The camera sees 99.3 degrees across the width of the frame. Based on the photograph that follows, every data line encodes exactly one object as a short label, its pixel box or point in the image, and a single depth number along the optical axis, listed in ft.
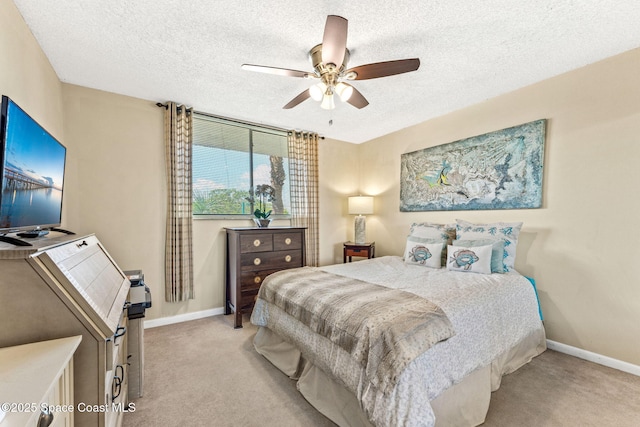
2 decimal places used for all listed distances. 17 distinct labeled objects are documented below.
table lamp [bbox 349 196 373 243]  13.64
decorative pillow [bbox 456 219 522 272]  8.25
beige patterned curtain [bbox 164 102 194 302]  9.95
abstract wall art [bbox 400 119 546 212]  8.68
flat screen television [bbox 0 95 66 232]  3.71
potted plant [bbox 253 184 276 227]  12.31
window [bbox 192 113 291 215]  11.02
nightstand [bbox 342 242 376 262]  13.24
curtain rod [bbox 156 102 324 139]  9.99
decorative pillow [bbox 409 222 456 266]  9.55
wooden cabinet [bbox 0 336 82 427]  2.01
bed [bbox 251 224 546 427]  4.25
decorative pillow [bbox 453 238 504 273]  7.98
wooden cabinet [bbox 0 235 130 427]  2.95
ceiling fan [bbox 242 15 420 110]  5.16
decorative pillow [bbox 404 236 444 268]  9.18
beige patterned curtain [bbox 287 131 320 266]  13.00
